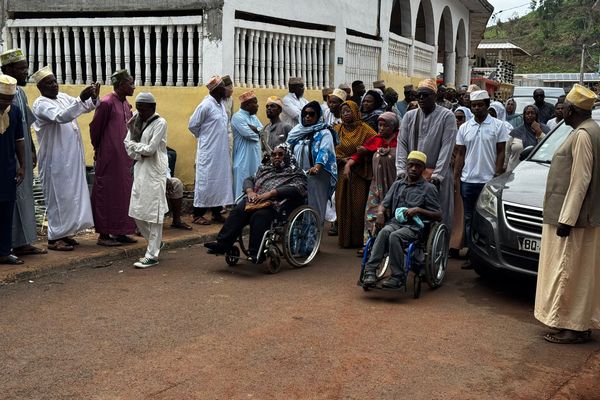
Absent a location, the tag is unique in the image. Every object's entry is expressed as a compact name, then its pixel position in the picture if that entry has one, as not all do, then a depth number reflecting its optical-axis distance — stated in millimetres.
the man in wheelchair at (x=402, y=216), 6234
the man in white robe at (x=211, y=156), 9242
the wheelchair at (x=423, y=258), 6352
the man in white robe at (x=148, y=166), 7148
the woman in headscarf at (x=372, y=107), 8664
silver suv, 6152
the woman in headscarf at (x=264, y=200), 7062
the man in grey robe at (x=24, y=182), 7062
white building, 10297
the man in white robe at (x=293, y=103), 10430
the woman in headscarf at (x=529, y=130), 10195
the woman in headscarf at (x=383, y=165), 7785
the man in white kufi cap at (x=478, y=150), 7832
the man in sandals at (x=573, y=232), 5129
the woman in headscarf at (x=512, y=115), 12617
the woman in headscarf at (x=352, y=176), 8320
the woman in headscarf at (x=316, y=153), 8094
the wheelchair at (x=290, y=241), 7074
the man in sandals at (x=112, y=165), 7770
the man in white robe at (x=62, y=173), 7500
